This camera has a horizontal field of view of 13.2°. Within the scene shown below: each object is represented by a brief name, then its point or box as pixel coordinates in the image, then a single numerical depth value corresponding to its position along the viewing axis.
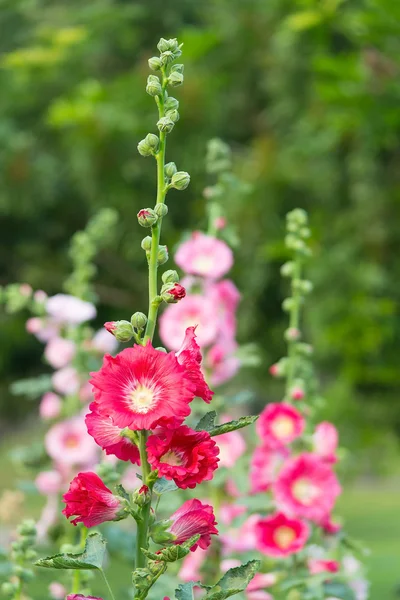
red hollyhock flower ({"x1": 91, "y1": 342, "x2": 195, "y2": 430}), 1.54
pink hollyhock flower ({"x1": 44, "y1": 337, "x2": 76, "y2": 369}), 2.66
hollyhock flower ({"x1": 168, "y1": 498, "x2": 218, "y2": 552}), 1.59
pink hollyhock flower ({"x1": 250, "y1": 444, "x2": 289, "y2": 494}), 2.32
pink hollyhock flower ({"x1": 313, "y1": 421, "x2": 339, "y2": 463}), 2.30
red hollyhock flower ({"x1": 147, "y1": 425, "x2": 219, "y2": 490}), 1.55
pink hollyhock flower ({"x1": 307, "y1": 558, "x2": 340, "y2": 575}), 2.18
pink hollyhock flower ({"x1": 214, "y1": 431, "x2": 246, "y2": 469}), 2.52
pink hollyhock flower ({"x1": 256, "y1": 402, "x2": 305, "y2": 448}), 2.26
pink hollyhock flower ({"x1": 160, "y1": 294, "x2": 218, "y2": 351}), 2.47
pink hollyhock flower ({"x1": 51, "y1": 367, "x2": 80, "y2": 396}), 2.64
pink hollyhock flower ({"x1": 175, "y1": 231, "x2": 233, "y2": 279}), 2.48
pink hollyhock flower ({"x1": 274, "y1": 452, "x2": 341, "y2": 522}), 2.22
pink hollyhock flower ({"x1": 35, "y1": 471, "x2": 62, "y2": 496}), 2.70
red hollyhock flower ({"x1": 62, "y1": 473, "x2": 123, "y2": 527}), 1.57
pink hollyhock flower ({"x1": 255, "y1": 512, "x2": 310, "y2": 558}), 2.17
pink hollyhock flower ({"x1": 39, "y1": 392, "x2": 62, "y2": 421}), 2.74
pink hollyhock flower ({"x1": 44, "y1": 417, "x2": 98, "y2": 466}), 2.66
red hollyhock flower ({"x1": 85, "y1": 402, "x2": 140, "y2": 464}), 1.57
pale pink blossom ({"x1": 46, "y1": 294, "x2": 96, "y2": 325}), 2.53
